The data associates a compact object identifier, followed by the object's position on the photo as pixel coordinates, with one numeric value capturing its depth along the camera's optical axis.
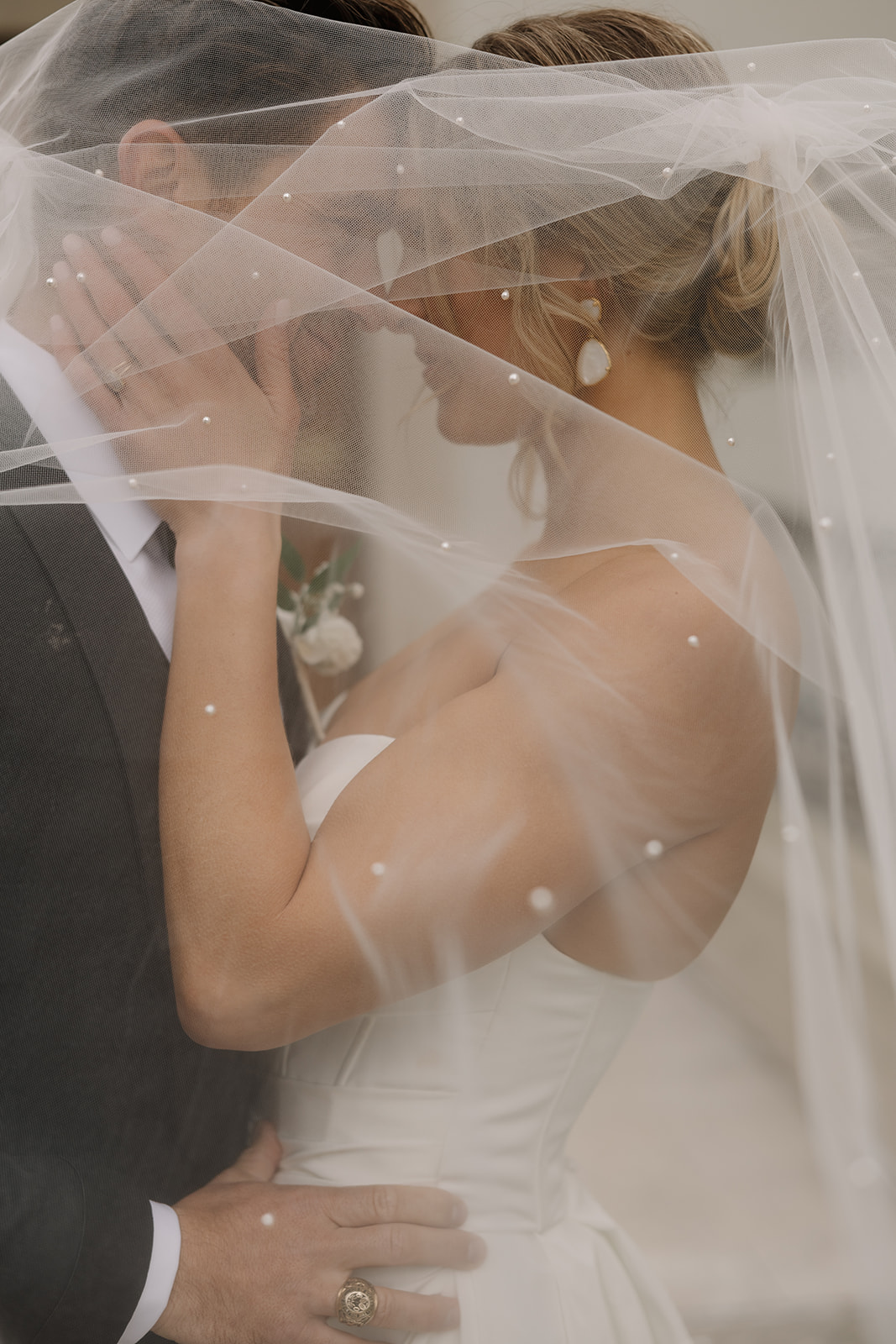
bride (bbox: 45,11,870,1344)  0.61
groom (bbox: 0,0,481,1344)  0.60
